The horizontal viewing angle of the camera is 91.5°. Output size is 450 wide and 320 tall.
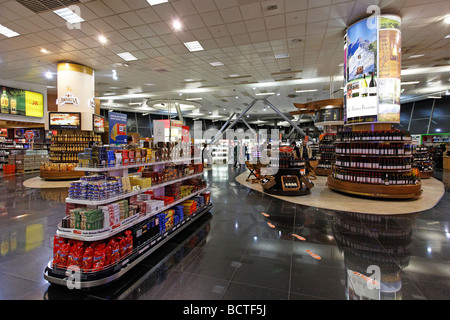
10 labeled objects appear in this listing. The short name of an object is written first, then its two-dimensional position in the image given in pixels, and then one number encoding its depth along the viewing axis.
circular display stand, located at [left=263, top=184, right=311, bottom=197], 6.32
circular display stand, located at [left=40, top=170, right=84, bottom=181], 9.12
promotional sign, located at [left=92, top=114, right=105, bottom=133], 9.33
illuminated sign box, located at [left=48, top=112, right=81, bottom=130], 8.71
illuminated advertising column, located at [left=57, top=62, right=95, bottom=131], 8.58
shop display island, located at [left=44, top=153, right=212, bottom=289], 2.21
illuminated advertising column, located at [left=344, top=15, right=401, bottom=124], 5.53
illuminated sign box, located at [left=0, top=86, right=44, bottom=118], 10.31
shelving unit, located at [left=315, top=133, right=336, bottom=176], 11.12
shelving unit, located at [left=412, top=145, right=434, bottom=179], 9.81
